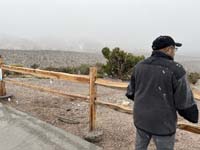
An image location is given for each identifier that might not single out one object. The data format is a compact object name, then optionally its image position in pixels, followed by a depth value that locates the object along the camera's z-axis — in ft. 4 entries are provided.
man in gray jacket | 6.49
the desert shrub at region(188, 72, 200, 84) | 39.73
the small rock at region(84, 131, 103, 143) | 10.91
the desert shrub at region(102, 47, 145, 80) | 37.86
